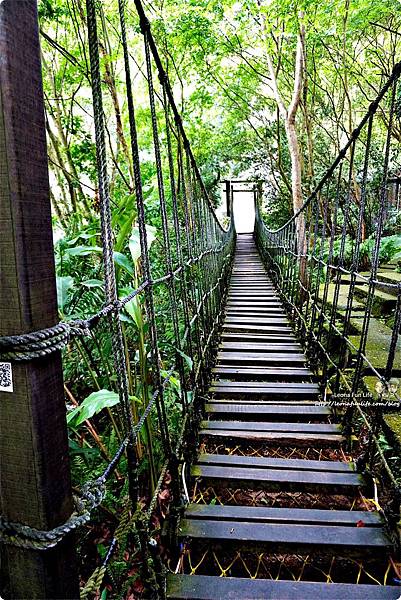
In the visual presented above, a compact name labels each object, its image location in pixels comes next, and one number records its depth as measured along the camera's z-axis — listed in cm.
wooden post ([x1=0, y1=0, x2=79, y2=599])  41
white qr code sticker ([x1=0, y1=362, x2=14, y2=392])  43
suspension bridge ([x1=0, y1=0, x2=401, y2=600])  43
